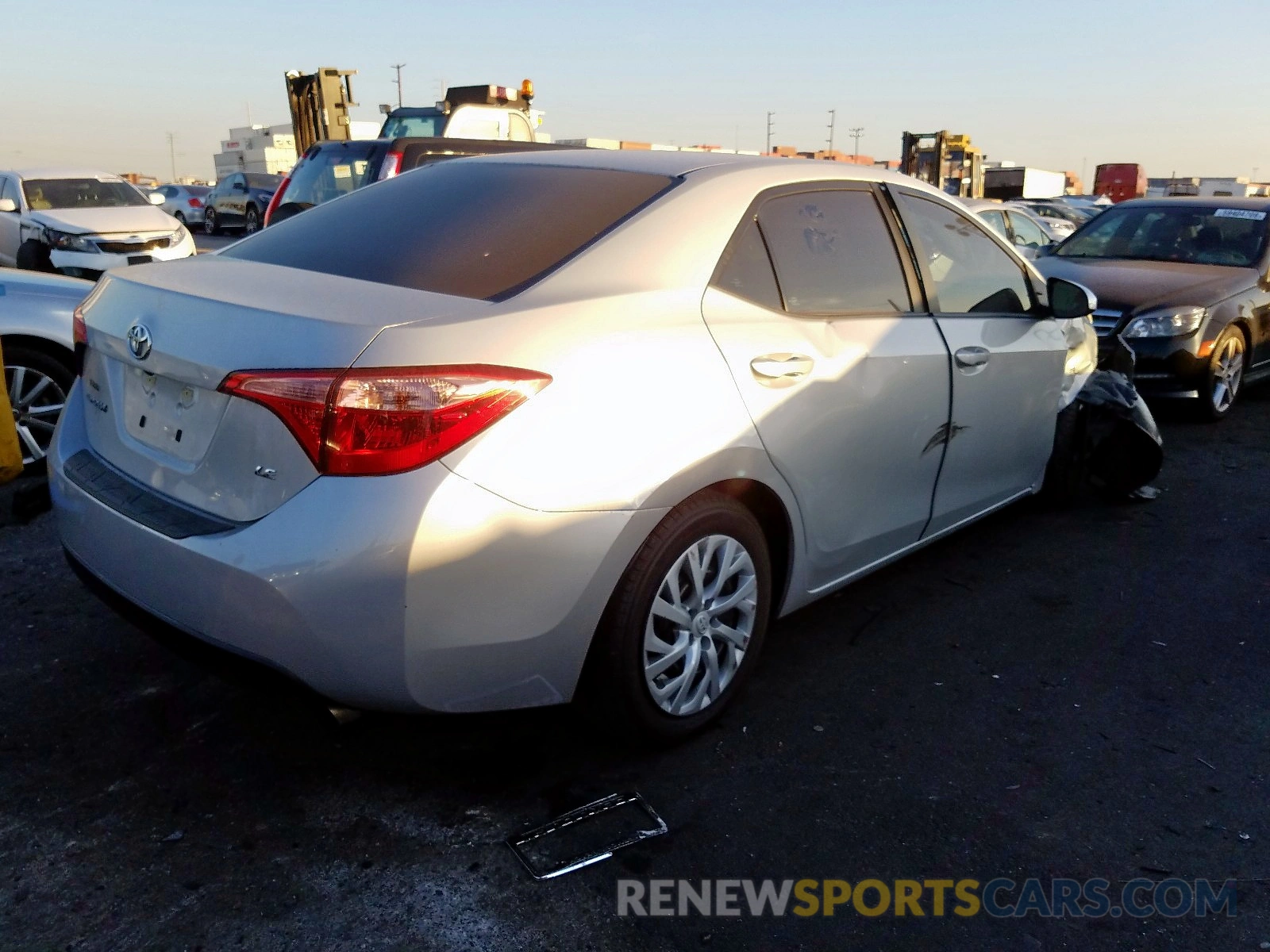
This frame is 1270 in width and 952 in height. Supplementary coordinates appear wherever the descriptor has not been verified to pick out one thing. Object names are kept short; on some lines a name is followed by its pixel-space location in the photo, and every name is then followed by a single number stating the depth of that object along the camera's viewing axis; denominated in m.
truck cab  13.15
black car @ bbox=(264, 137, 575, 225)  9.03
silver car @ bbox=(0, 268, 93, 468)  5.24
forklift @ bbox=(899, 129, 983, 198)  22.12
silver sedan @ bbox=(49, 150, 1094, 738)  2.24
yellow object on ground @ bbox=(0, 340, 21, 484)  5.04
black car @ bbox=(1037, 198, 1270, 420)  7.00
